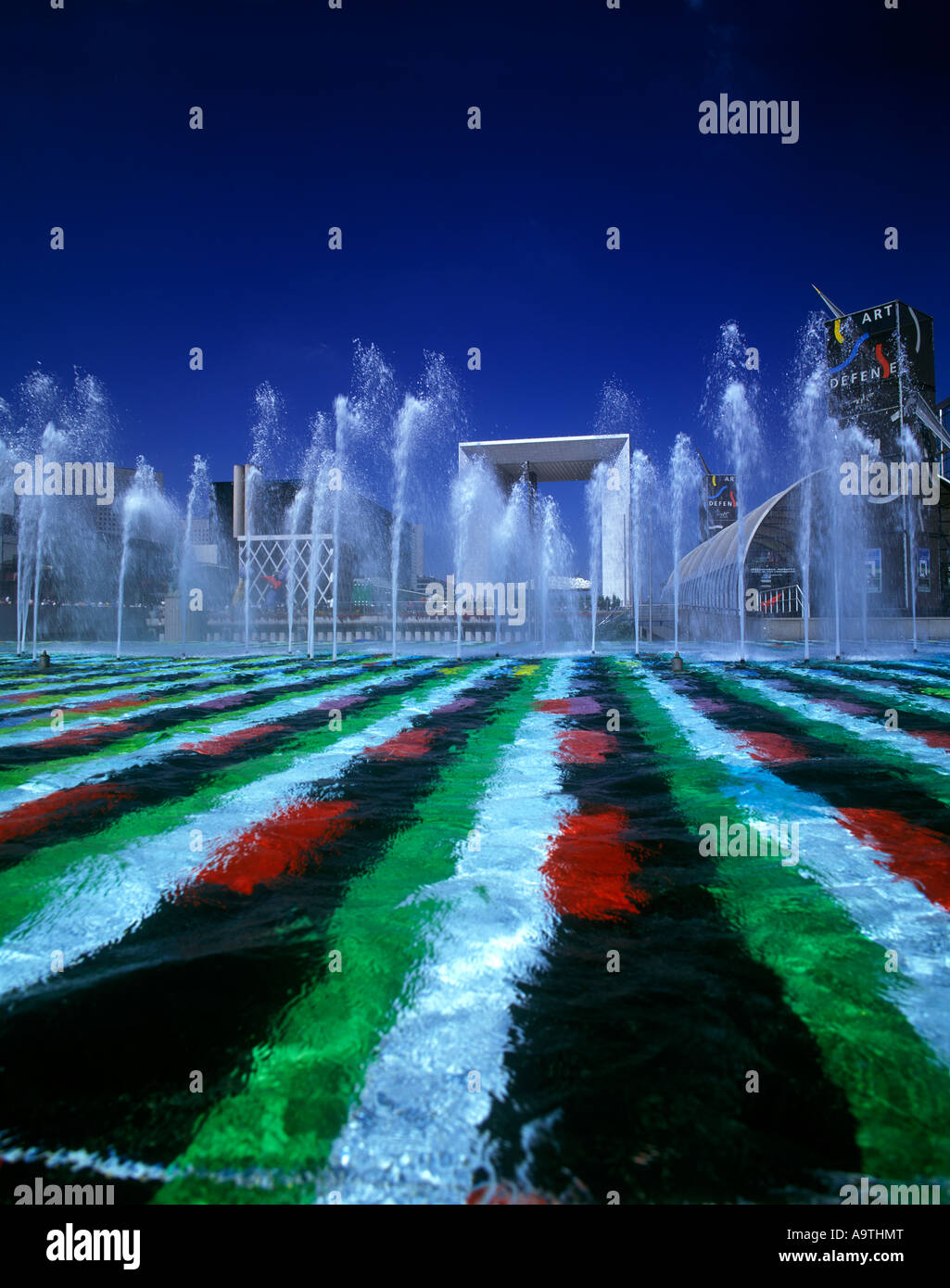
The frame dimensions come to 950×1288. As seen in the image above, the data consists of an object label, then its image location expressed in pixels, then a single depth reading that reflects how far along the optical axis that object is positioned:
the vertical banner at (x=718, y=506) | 76.94
